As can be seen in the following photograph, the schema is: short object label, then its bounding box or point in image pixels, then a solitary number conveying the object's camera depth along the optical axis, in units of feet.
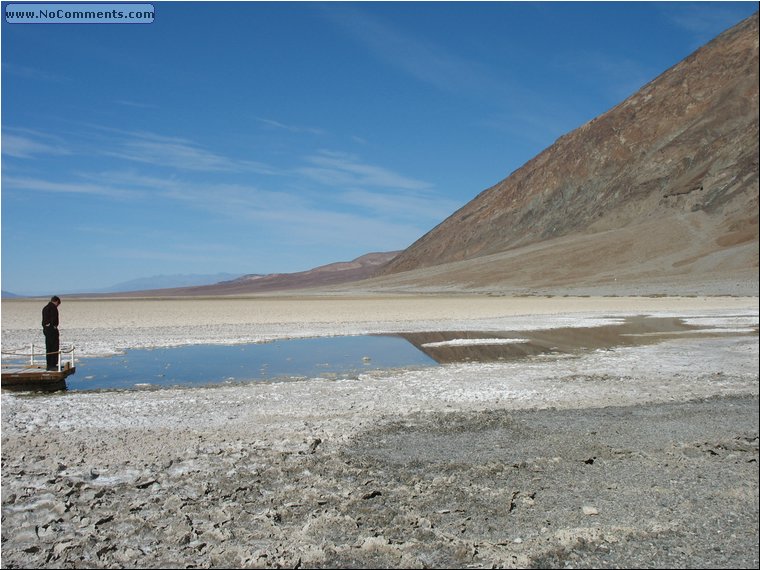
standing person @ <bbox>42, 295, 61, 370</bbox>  39.91
